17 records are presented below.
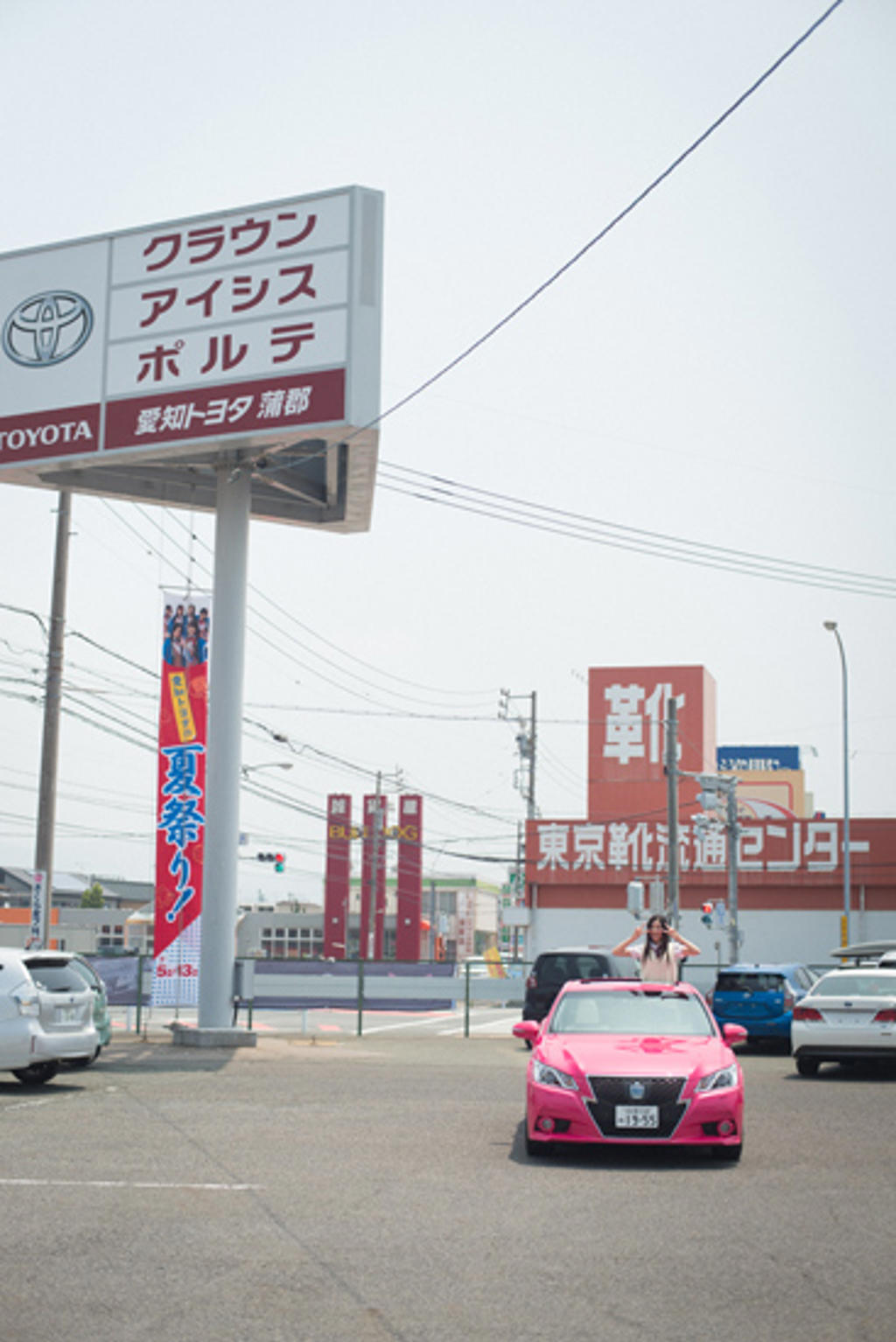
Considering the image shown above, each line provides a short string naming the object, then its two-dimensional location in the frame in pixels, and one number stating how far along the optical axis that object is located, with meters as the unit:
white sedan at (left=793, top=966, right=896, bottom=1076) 17.80
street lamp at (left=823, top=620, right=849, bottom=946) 44.59
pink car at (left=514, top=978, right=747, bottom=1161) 10.19
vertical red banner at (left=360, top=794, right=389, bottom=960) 74.50
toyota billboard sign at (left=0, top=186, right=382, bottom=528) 20.91
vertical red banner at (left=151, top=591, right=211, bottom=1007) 24.36
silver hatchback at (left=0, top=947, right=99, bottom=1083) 15.05
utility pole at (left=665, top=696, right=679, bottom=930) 35.00
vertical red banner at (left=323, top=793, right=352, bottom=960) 77.62
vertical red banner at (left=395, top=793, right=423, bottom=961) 76.75
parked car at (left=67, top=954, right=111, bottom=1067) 17.33
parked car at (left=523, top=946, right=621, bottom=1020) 24.38
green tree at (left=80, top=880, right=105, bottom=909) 113.56
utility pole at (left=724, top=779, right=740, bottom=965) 42.81
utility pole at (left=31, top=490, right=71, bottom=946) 25.47
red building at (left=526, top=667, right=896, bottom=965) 51.47
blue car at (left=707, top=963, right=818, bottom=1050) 24.00
